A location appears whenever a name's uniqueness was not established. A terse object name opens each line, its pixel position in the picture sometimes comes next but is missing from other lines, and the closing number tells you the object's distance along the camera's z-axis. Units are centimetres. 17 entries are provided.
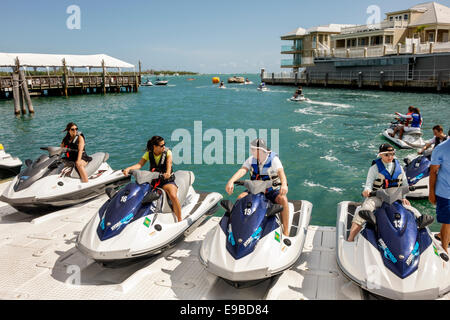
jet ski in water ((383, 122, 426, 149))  1443
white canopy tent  4603
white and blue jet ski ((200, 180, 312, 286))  421
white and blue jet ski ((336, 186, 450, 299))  384
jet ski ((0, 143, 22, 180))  1030
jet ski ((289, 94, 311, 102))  3725
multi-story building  4834
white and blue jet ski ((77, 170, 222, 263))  476
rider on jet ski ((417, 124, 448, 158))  898
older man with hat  487
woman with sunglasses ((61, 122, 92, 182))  762
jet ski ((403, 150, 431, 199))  886
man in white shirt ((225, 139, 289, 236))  516
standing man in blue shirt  470
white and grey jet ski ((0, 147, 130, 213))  686
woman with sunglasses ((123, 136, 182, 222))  582
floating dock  464
